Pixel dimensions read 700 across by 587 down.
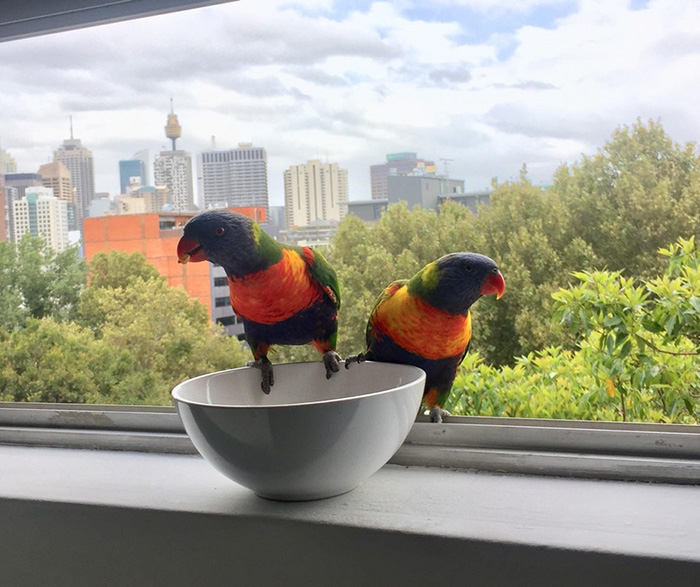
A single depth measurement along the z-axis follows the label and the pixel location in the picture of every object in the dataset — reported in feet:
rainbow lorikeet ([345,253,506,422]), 3.00
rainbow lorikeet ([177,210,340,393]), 3.01
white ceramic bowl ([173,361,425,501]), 2.53
